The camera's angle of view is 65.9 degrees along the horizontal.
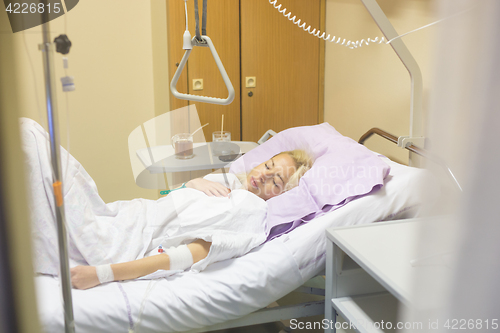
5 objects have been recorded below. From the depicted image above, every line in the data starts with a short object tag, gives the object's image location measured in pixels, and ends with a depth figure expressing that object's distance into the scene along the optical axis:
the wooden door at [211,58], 2.15
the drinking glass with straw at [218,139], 1.96
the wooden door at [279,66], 2.29
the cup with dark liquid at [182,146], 1.88
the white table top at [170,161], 1.76
